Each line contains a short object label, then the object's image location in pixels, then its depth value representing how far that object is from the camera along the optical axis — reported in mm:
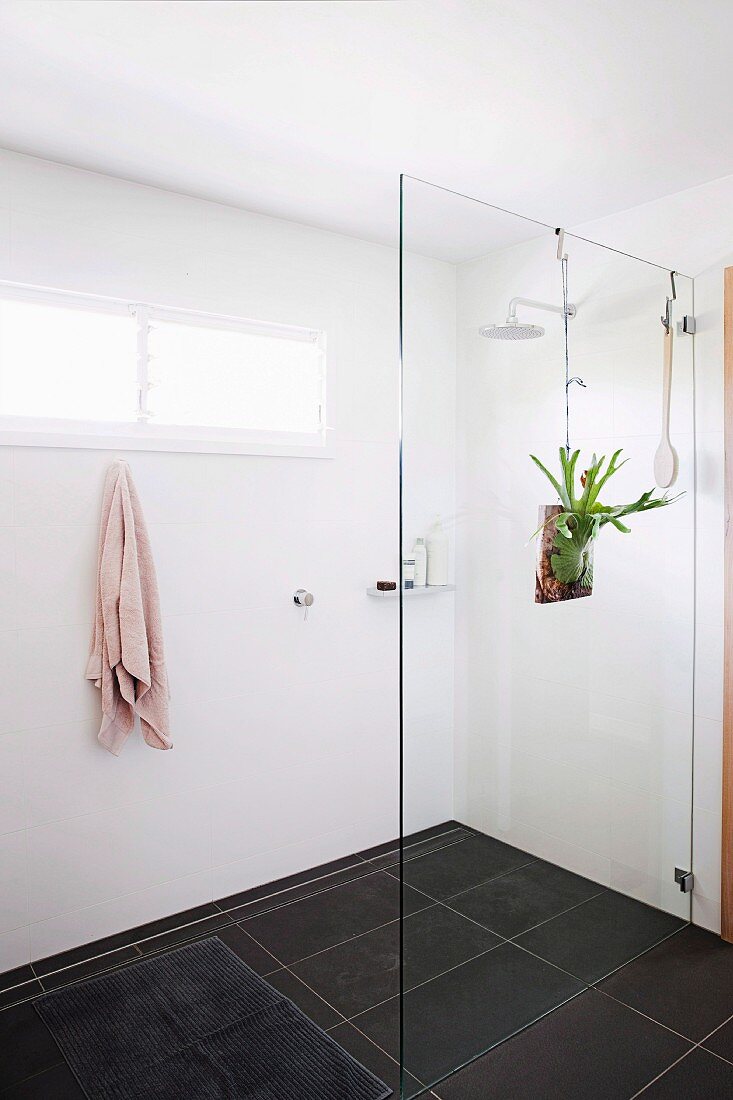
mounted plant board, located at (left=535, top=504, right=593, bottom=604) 2051
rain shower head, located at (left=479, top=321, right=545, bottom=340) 1958
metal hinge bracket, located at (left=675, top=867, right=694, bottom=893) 2590
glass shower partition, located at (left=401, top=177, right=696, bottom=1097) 1866
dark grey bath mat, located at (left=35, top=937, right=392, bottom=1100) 1922
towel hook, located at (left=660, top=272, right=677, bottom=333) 2447
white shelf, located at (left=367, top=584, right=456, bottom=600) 1840
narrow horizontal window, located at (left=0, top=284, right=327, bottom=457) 2430
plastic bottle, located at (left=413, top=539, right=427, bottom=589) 1849
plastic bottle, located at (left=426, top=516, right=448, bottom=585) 1885
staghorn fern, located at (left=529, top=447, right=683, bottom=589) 2098
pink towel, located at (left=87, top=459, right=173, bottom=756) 2461
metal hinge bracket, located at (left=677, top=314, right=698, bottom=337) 2498
